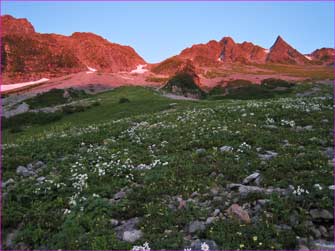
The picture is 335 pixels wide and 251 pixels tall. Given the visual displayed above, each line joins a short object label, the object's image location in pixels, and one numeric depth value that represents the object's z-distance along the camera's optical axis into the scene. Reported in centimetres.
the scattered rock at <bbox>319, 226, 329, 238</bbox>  890
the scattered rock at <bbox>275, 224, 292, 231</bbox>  915
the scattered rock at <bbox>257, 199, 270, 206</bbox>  1026
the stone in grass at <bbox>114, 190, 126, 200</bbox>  1175
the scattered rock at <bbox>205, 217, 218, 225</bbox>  971
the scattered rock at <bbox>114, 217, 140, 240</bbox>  955
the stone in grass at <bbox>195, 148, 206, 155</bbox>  1532
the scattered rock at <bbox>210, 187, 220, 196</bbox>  1139
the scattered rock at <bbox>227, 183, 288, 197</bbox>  1091
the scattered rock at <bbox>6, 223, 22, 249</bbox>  973
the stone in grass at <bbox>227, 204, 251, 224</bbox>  969
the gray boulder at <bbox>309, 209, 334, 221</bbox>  940
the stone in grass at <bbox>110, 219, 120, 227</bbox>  1020
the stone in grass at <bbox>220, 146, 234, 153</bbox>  1525
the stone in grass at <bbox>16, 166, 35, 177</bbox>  1474
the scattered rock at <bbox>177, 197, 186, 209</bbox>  1070
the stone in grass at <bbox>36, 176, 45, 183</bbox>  1353
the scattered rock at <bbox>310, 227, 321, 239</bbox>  889
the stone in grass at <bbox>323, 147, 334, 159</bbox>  1381
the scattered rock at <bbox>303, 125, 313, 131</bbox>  1839
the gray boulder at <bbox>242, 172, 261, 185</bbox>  1204
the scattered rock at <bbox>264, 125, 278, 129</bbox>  1927
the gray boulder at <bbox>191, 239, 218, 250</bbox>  871
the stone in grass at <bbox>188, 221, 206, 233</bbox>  948
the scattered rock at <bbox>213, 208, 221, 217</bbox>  1012
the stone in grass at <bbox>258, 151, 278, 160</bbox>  1411
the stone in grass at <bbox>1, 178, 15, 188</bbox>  1349
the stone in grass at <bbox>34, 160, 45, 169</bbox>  1591
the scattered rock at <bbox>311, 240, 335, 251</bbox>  831
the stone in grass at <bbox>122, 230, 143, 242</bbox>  934
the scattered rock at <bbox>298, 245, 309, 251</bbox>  834
